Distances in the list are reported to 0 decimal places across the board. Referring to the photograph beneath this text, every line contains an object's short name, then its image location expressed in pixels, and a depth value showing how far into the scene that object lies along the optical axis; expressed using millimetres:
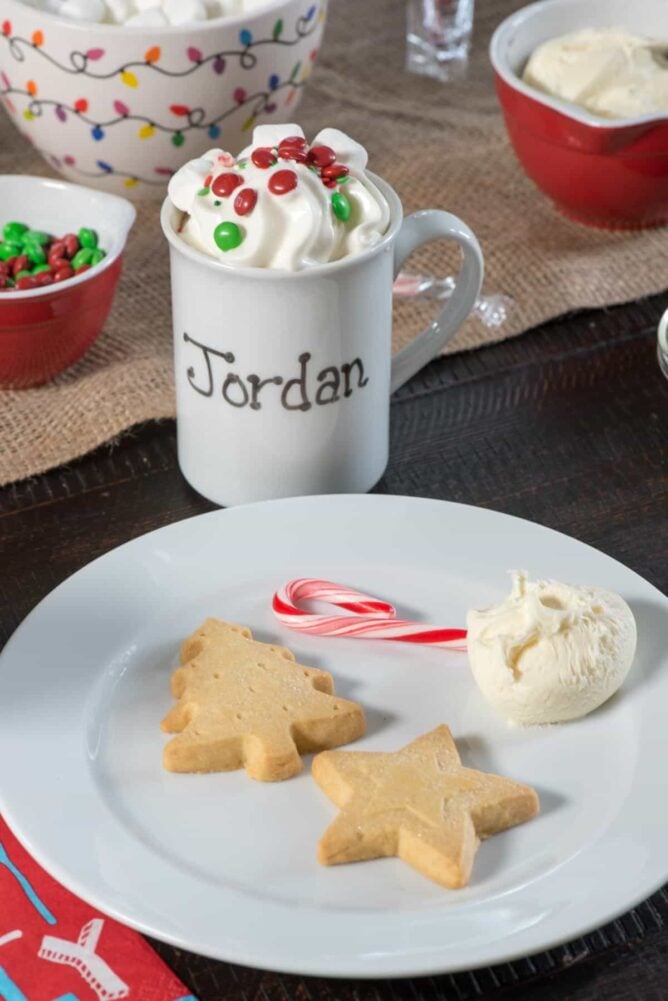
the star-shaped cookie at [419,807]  760
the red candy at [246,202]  860
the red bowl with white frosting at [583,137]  1043
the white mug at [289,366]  874
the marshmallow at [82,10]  1028
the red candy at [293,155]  874
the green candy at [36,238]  1005
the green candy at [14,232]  1011
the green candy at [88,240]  1004
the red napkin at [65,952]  749
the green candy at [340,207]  870
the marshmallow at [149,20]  1020
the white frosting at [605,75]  1055
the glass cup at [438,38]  1254
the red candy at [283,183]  859
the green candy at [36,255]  999
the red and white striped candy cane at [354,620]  850
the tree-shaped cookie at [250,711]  794
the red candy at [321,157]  878
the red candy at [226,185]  869
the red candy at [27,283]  975
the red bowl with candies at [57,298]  967
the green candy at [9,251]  1001
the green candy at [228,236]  861
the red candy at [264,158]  871
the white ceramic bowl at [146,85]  1013
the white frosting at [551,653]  808
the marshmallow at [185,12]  1027
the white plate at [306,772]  744
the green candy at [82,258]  994
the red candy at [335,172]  874
